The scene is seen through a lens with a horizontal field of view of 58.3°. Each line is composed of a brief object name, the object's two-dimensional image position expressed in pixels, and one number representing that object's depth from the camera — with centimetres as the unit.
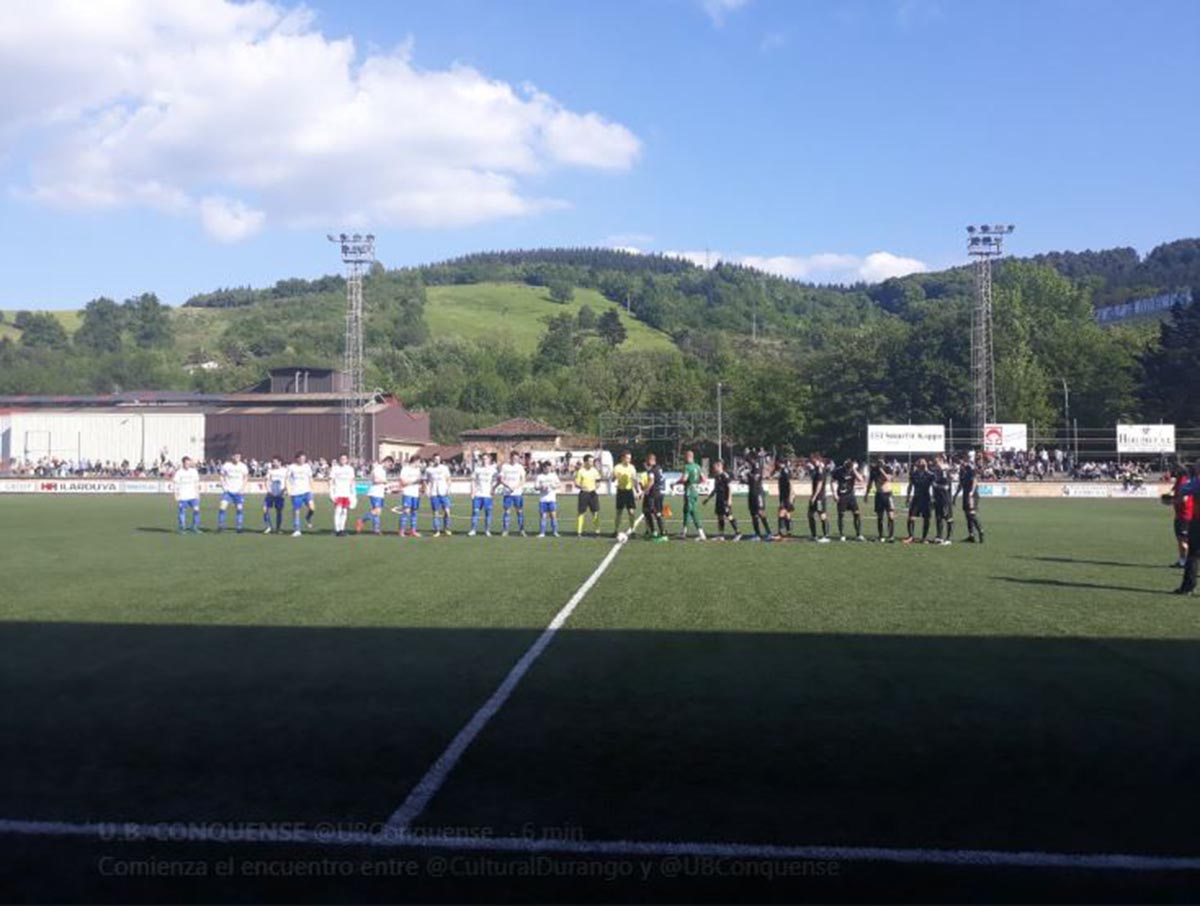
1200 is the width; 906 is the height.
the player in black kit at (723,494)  2325
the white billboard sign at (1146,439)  5625
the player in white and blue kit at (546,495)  2380
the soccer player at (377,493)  2461
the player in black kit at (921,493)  2244
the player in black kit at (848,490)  2275
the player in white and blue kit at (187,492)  2514
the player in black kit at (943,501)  2248
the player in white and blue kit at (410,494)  2391
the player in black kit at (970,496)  2242
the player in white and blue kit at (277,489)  2442
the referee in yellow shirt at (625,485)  2264
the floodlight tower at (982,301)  5519
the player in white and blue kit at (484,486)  2403
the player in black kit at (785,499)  2334
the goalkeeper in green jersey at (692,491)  2272
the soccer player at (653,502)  2277
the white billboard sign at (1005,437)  5628
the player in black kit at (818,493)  2248
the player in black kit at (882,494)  2258
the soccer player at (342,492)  2370
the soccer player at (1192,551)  1405
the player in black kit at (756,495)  2283
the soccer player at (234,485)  2514
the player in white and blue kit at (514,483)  2405
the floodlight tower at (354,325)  5994
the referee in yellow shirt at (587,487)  2319
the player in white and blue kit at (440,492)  2450
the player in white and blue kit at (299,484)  2445
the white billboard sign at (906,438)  5859
